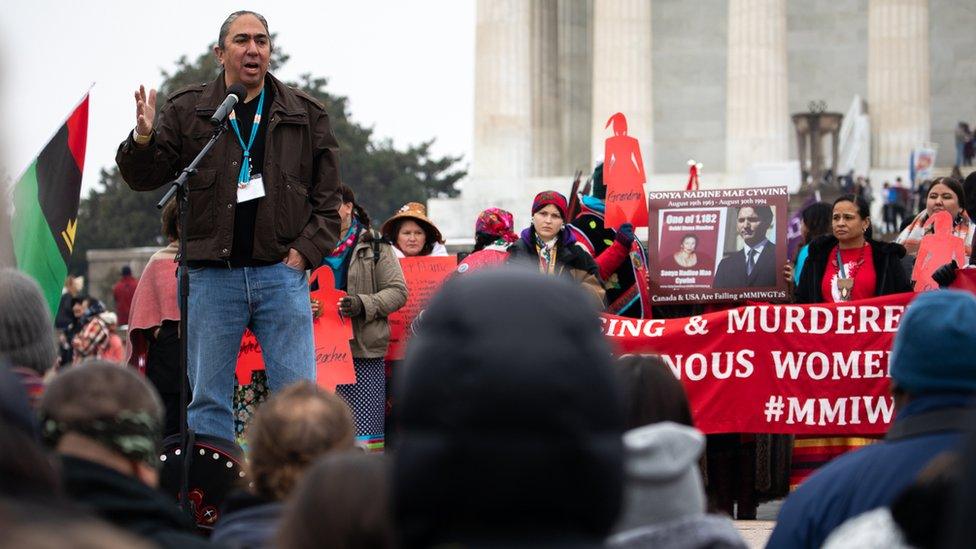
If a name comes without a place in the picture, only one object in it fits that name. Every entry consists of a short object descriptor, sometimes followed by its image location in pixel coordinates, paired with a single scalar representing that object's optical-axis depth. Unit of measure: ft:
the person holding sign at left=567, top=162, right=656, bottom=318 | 47.62
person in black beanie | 10.50
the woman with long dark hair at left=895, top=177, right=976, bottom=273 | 45.57
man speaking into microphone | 32.55
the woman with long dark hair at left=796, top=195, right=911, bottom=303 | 43.65
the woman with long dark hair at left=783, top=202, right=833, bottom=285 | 50.37
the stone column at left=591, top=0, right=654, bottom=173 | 165.58
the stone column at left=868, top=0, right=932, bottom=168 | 159.53
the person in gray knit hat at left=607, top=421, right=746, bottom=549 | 15.01
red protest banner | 41.11
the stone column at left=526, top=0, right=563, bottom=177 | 176.45
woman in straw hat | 51.78
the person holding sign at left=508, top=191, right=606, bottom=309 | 43.88
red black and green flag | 36.04
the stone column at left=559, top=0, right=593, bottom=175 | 183.52
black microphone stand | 28.48
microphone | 31.37
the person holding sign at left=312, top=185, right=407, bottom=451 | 45.85
